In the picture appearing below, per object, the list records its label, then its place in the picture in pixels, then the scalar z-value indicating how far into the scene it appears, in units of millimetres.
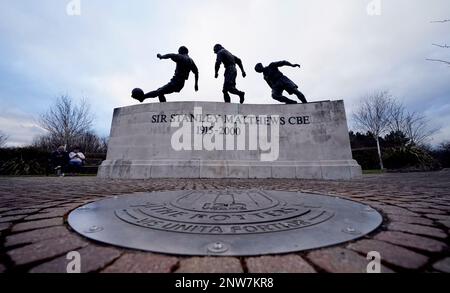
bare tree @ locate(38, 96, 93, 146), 22703
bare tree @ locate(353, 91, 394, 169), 23484
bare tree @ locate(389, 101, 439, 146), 23594
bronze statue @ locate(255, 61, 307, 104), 7733
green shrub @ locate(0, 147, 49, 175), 12078
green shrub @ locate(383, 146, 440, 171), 11833
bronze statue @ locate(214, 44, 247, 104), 7414
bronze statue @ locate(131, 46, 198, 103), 7216
